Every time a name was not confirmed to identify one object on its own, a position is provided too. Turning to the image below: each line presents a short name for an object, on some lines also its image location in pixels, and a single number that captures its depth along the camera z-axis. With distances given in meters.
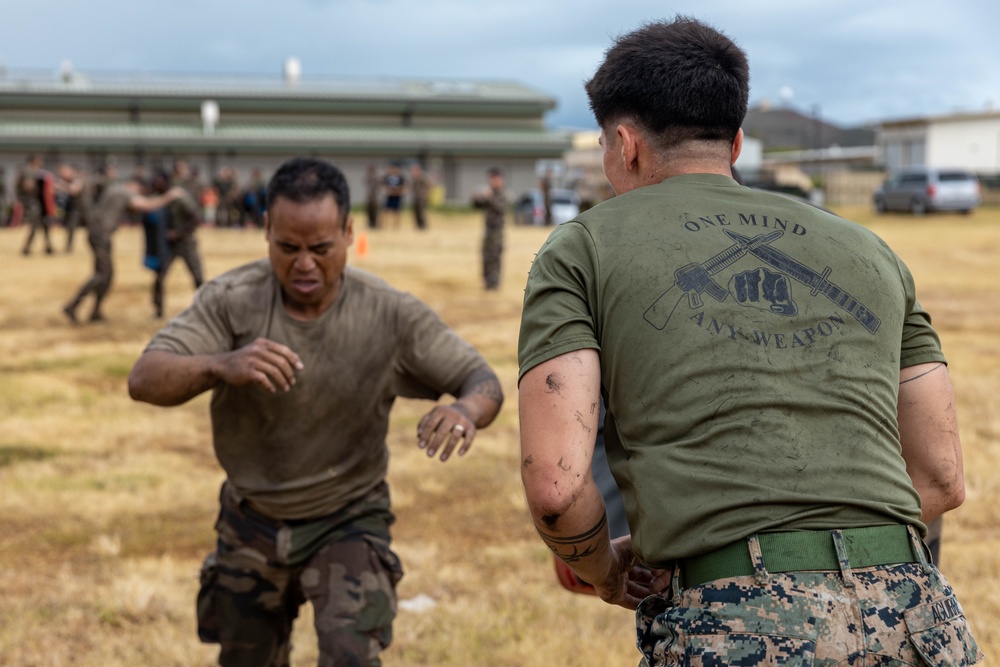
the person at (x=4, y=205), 36.44
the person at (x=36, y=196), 22.97
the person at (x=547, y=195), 30.93
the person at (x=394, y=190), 35.16
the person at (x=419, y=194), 33.62
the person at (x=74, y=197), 21.56
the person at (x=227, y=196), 34.22
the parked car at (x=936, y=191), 33.56
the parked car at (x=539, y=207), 38.19
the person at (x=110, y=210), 13.27
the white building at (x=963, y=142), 49.72
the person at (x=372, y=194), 32.72
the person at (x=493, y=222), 17.20
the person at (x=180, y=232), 13.56
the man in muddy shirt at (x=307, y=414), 3.72
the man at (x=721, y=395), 2.00
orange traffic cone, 21.25
